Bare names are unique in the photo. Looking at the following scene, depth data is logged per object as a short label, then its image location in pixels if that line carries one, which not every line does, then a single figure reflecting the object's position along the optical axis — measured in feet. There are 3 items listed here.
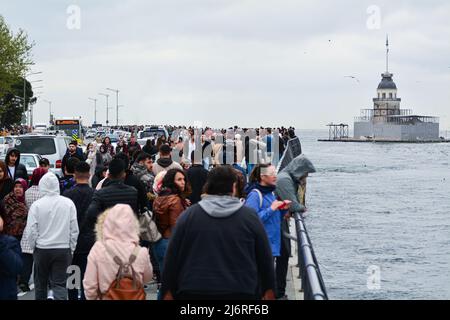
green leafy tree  241.14
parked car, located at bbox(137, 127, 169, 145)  182.27
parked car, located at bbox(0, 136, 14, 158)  126.67
